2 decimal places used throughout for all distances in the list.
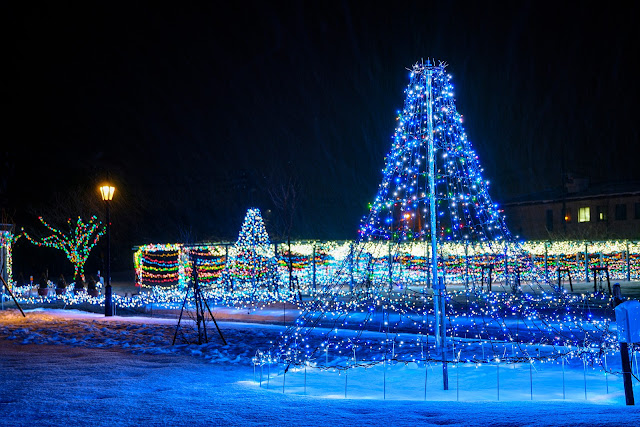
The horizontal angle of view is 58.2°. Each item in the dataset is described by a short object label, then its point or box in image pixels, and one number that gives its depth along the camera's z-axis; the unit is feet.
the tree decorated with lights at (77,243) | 108.06
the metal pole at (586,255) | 98.81
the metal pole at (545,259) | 97.68
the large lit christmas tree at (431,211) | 32.45
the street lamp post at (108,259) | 57.36
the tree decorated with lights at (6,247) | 81.46
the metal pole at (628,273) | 100.05
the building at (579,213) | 127.85
